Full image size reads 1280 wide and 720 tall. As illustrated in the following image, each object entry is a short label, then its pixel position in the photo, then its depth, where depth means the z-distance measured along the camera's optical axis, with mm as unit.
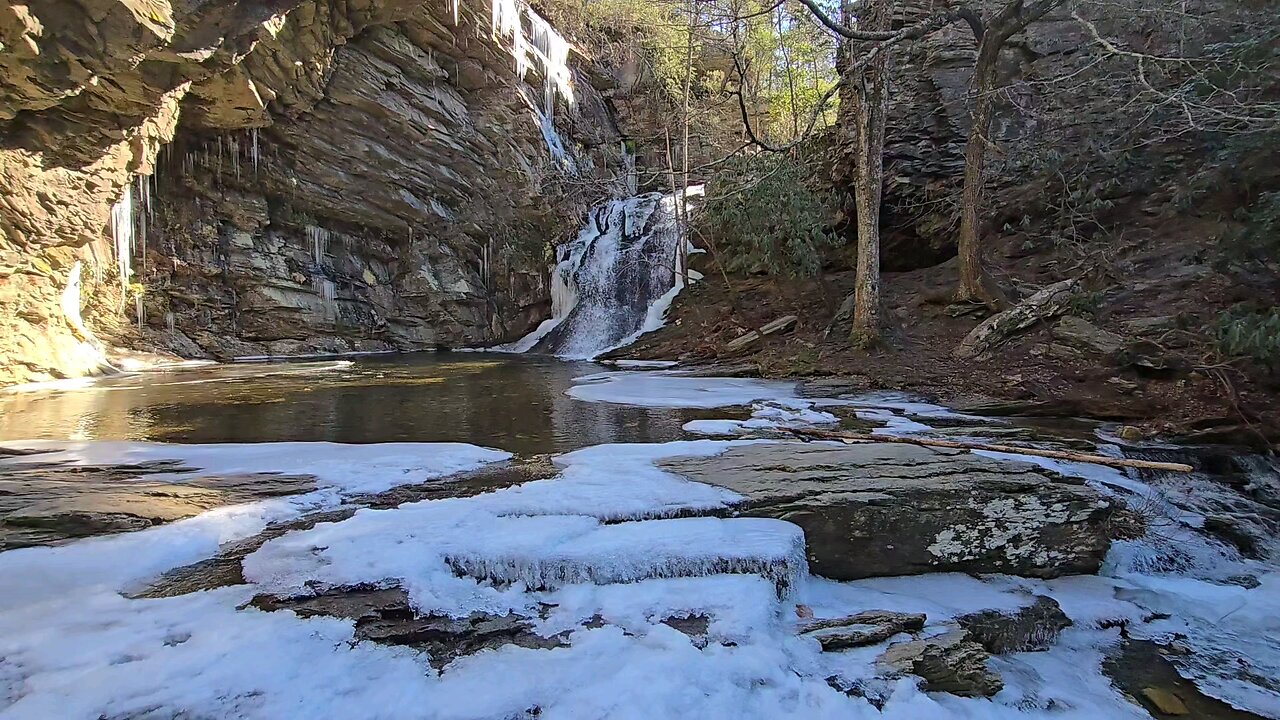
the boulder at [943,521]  3145
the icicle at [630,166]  24906
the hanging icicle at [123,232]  13195
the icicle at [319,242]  18156
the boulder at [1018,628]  2566
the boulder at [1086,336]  6680
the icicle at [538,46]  16772
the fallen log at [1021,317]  7973
